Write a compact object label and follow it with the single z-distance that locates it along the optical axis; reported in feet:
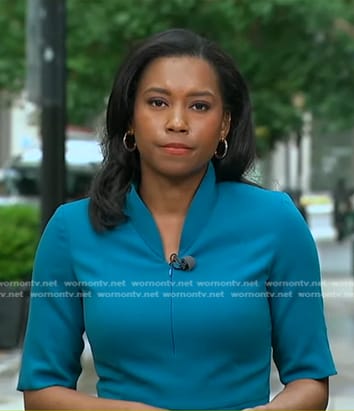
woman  13.73
